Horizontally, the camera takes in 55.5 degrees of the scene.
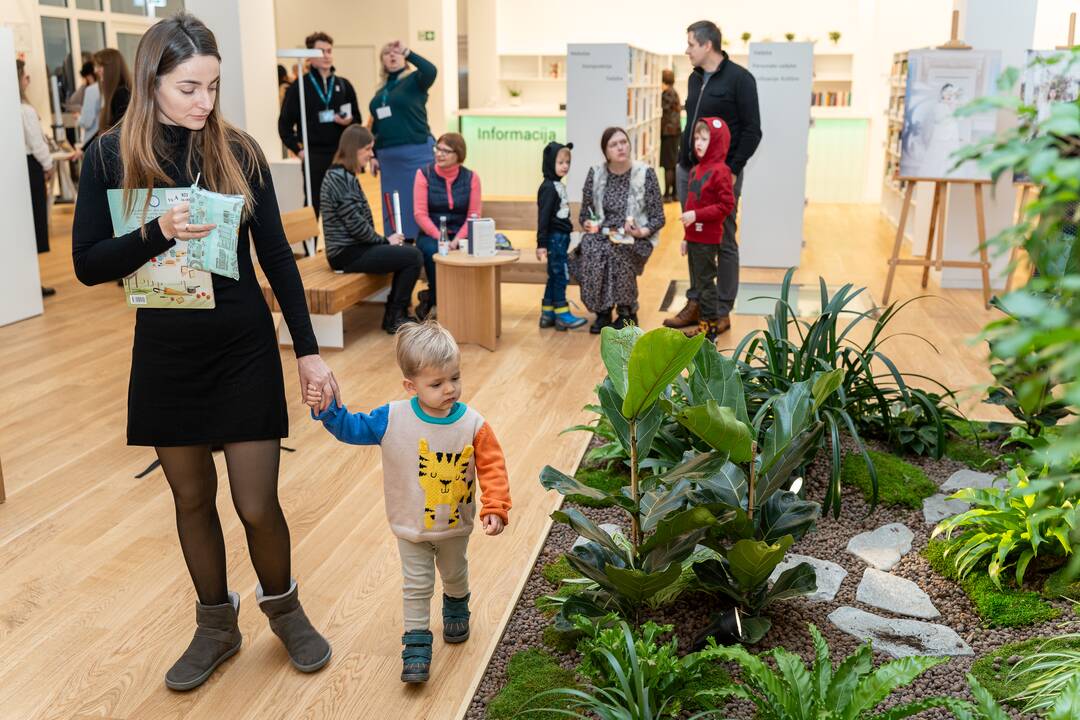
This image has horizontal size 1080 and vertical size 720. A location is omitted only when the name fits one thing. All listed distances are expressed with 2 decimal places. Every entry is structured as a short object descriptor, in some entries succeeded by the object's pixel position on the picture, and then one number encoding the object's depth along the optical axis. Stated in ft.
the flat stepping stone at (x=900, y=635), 8.70
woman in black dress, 7.39
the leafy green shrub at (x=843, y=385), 12.22
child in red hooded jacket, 18.81
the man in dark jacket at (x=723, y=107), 20.26
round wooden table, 19.29
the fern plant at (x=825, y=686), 6.72
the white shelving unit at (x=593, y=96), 28.84
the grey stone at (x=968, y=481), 12.02
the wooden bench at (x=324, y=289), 18.66
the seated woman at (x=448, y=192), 20.35
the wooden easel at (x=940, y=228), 22.70
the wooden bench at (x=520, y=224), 21.76
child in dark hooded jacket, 20.39
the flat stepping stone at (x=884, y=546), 10.49
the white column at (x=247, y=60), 26.30
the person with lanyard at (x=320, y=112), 25.26
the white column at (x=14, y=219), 20.31
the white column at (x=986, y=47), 23.76
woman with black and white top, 19.30
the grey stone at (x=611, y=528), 9.95
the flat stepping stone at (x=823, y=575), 9.73
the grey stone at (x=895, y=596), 9.48
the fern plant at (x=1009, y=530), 9.41
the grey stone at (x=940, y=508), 11.29
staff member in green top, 23.91
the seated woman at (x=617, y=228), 20.07
